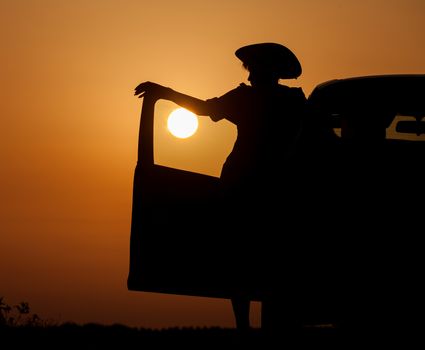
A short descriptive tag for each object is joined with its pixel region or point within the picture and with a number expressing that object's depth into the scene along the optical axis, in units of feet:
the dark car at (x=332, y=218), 43.91
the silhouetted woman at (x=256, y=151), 47.09
